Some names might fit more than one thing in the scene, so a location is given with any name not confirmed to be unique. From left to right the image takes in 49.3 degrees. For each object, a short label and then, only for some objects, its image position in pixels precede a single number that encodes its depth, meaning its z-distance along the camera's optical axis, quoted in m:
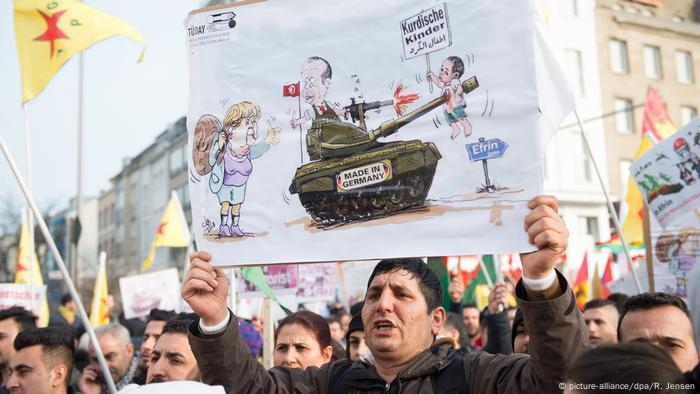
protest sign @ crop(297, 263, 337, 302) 9.73
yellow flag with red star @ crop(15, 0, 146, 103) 5.96
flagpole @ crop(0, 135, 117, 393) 4.41
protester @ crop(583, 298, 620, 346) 5.43
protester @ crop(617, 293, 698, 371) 3.61
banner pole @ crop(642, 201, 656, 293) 5.97
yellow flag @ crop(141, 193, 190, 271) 12.55
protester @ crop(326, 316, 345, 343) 8.13
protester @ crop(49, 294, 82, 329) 11.77
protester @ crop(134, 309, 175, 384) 6.01
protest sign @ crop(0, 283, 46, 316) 8.10
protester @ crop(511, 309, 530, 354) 4.45
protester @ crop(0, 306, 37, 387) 6.04
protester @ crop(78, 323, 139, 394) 6.27
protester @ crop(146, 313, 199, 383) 4.47
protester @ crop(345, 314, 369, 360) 5.06
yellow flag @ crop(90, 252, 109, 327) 9.92
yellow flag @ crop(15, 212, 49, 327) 10.35
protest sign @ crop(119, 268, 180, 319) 10.63
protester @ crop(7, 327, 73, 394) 4.71
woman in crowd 4.88
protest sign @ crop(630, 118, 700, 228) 5.71
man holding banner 2.58
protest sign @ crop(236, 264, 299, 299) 7.93
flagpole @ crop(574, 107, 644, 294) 6.03
